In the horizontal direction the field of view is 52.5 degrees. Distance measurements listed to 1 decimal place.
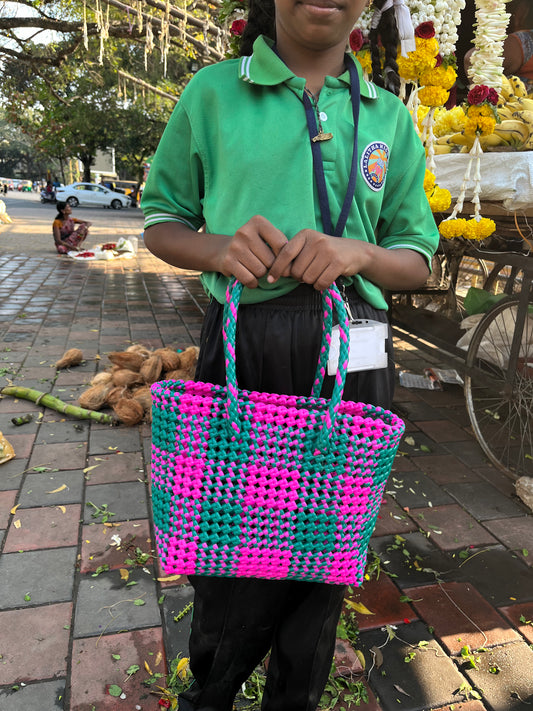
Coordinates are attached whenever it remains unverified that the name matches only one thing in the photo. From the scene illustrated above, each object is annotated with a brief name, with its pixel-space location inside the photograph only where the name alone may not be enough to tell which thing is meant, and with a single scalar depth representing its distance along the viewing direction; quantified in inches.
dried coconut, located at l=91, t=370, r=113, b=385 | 148.3
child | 40.0
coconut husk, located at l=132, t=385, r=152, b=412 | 135.9
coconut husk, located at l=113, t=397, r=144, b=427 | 132.1
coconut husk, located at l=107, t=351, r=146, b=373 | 150.9
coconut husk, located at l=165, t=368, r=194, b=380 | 143.9
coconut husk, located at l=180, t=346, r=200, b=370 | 152.6
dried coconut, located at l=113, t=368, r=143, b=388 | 143.4
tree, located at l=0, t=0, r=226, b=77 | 278.4
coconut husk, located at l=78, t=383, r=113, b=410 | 138.1
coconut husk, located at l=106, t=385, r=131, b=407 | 138.7
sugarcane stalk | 134.4
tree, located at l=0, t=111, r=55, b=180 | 2629.4
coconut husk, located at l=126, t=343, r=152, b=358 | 156.1
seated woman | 414.9
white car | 1124.5
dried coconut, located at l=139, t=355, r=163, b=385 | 146.3
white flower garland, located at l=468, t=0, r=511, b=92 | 94.7
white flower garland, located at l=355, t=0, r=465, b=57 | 88.3
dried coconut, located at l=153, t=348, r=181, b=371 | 151.2
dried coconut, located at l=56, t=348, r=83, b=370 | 169.0
